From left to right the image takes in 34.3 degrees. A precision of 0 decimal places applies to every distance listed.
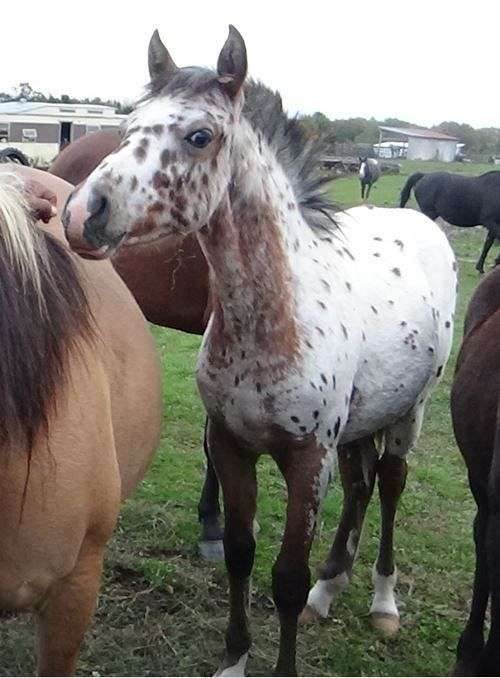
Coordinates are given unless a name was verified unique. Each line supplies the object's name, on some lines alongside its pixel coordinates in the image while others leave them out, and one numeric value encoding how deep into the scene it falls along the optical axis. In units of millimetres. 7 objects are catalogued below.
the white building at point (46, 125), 22578
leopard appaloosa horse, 2033
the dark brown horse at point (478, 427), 2477
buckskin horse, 1586
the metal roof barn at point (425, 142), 45688
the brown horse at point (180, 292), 3506
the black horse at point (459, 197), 13484
